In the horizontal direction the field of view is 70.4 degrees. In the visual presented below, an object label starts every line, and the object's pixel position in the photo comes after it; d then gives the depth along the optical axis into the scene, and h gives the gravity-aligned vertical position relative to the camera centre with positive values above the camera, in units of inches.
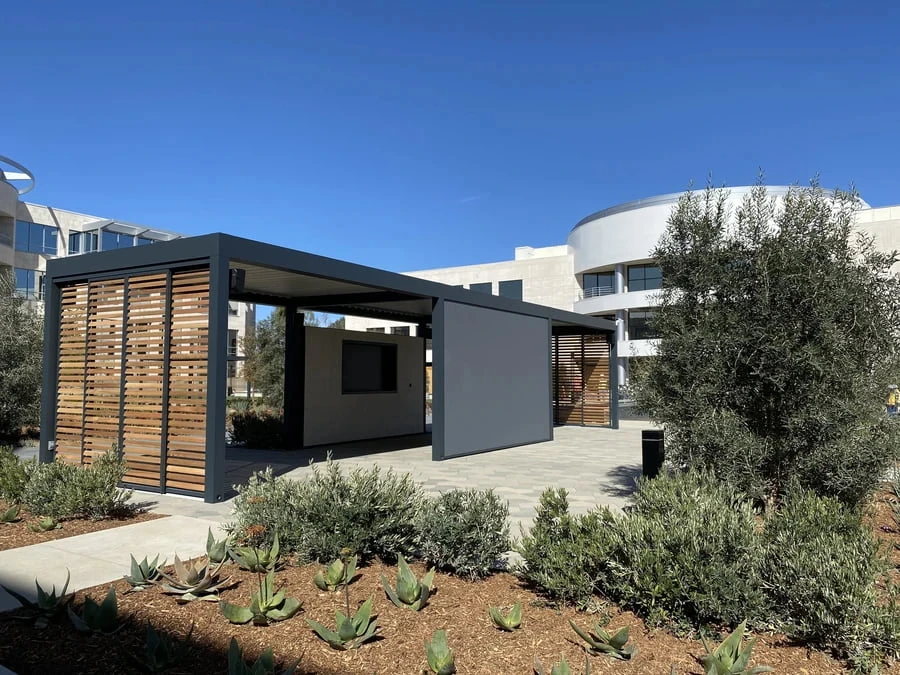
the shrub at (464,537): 191.5 -49.4
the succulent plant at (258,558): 188.2 -54.5
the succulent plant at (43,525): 254.5 -60.4
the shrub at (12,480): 296.0 -49.7
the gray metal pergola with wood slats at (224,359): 336.5 +11.1
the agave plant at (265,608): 154.6 -57.5
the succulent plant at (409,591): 165.8 -56.5
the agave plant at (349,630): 141.5 -57.6
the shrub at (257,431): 609.9 -55.5
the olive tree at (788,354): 248.4 +8.6
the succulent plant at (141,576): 181.8 -57.8
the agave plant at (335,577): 175.8 -56.0
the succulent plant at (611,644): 137.9 -59.3
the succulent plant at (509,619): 152.6 -58.8
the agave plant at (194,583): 171.8 -57.6
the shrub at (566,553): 168.7 -48.8
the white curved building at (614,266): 1744.6 +339.9
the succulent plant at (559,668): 118.8 -55.5
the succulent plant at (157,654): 131.0 -58.7
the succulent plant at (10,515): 265.1 -58.8
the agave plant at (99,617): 151.0 -57.9
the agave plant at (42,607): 161.0 -59.2
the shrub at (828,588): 137.3 -49.2
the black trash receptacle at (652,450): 356.2 -43.0
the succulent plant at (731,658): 124.8 -56.8
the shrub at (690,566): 152.2 -47.3
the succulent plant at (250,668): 117.0 -54.0
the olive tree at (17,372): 610.5 +1.9
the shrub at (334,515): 198.7 -45.4
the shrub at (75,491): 269.6 -50.6
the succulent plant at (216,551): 194.9 -54.1
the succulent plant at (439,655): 127.6 -56.9
